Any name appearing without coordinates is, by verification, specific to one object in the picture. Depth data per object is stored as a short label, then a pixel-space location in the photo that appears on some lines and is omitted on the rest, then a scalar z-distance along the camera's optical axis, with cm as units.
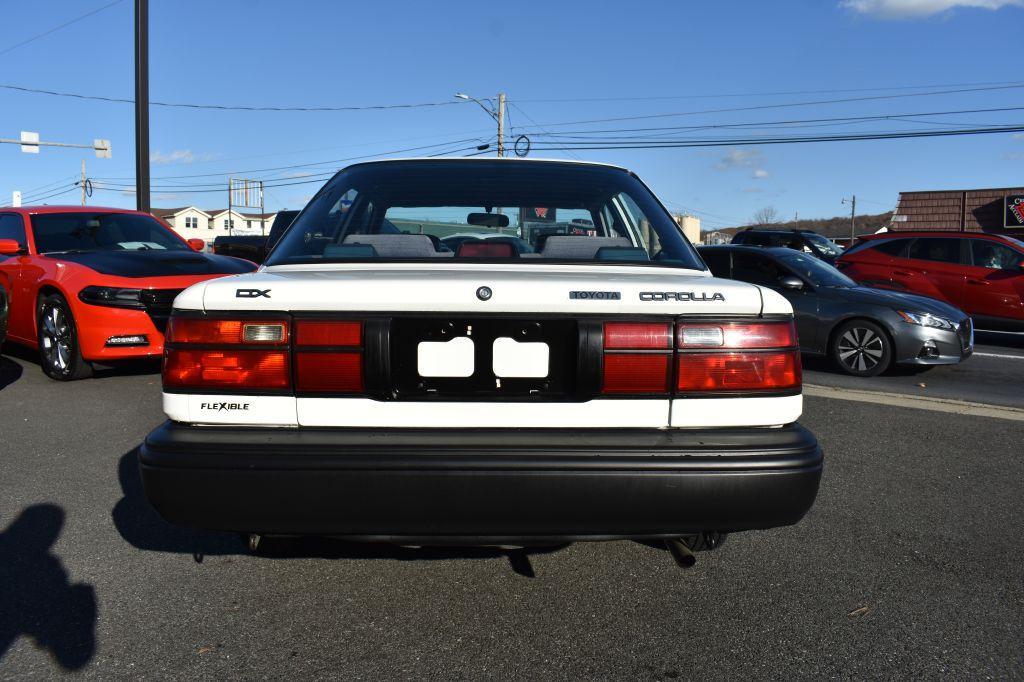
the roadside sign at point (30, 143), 3166
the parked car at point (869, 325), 776
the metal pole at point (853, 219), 7212
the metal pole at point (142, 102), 1329
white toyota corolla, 217
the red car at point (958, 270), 1068
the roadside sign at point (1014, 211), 3139
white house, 9740
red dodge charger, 643
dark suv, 1833
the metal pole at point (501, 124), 3369
